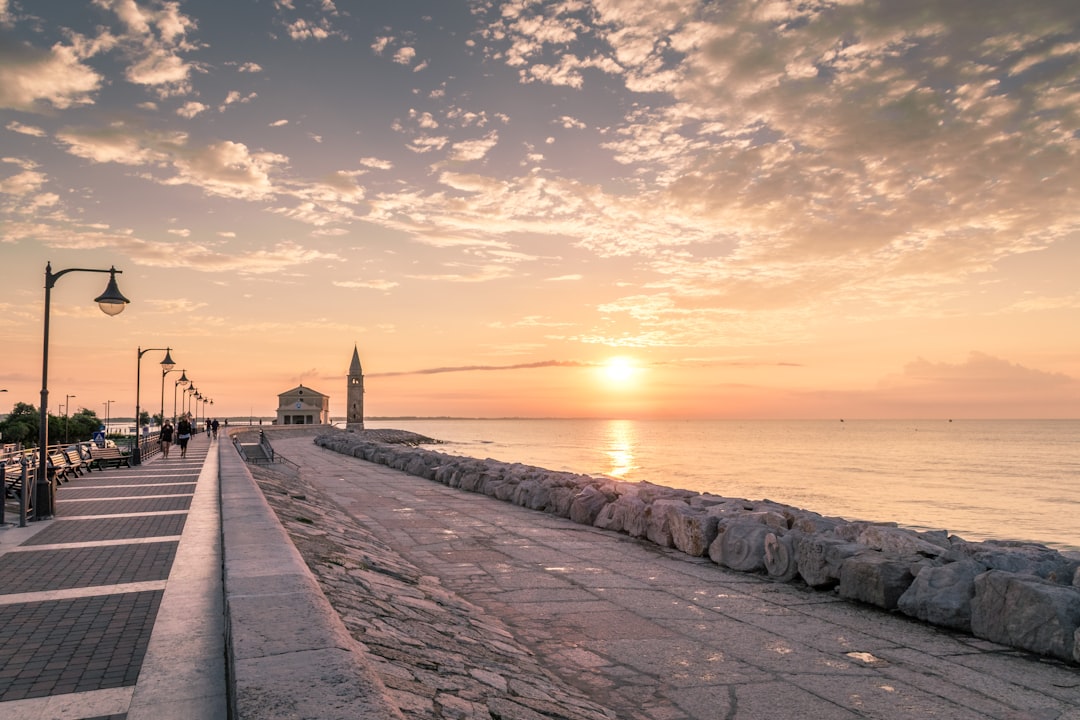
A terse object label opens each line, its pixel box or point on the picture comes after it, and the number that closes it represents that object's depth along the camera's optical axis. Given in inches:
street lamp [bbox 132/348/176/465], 1166.5
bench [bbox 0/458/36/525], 408.8
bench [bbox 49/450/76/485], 650.0
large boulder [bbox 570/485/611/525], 492.4
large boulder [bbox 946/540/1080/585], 296.0
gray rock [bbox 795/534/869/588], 295.9
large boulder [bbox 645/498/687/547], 403.9
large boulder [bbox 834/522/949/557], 354.1
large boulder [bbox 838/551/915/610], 269.4
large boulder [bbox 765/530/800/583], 319.5
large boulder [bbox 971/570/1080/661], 217.3
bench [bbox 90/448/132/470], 860.0
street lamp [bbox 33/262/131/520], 433.7
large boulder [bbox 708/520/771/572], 336.8
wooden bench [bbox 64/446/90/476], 727.6
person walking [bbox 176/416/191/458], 1078.4
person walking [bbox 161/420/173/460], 1076.5
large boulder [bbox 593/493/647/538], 434.9
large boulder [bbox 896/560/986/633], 246.1
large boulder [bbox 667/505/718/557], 376.8
